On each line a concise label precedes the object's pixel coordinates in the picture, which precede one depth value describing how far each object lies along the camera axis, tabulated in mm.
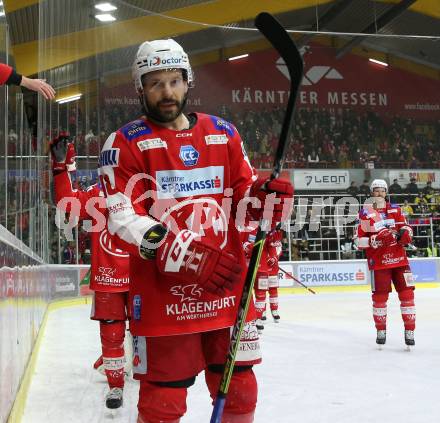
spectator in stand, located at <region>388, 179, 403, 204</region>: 14790
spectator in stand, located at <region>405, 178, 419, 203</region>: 14902
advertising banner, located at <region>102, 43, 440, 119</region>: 15859
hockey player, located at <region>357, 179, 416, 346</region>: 4930
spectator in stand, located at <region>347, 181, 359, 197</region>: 14562
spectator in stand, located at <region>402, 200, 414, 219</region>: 13562
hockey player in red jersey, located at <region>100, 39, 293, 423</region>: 1666
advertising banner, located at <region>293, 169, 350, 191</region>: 15039
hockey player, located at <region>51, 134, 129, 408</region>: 3064
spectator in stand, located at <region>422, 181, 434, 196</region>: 15127
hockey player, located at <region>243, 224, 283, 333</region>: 6344
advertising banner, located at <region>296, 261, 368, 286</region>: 11453
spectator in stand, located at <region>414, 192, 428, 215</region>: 13969
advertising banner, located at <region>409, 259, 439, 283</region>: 11703
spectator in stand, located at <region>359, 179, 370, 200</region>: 14572
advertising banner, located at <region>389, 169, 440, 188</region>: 15594
